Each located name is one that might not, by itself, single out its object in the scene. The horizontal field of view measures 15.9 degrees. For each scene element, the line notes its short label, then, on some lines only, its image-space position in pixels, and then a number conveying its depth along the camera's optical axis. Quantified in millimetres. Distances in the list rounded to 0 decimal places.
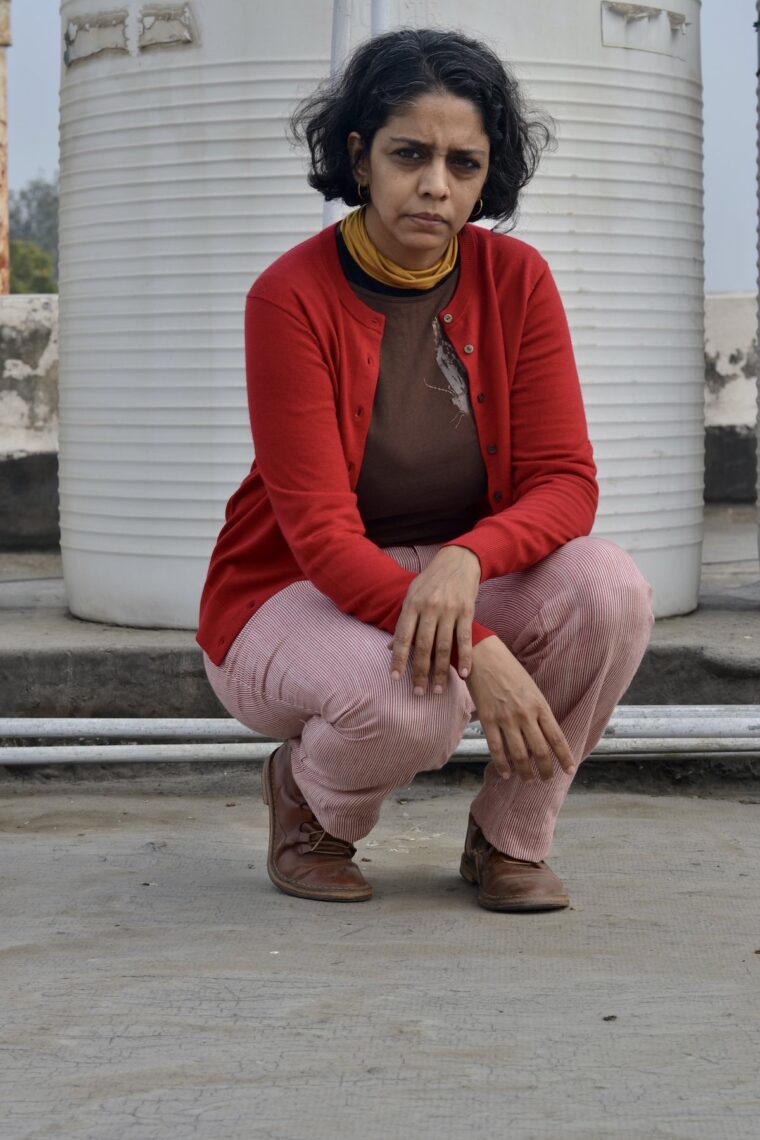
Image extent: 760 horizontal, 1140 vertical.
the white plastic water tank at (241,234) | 6345
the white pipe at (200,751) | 5177
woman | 3815
